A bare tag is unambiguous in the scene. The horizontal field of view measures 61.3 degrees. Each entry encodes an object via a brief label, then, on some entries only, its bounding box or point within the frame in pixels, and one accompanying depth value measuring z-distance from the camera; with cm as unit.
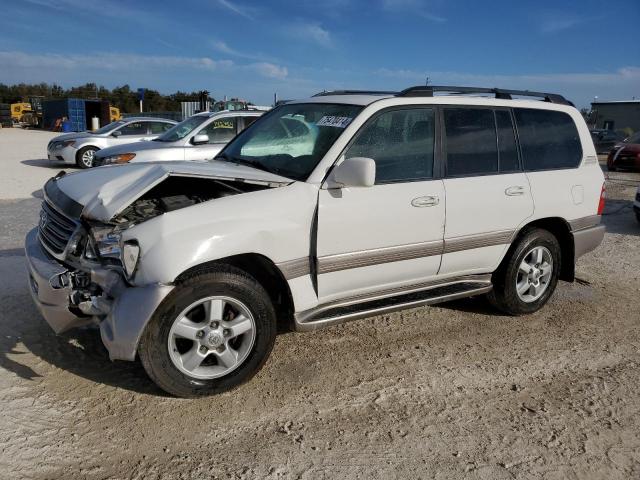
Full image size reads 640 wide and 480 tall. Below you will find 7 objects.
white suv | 315
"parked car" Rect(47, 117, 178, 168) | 1520
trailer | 3709
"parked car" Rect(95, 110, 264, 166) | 965
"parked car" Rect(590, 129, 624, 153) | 2729
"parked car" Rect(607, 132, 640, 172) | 1728
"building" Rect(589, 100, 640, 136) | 4925
